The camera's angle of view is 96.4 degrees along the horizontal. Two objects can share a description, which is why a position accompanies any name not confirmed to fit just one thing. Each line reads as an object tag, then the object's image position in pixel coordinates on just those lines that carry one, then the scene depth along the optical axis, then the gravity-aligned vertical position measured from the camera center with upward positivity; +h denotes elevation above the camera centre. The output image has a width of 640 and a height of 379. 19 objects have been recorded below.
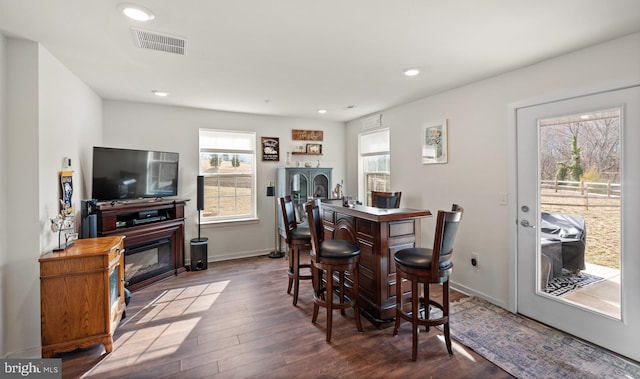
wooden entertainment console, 3.29 -0.44
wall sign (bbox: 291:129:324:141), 5.38 +1.03
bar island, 2.58 -0.54
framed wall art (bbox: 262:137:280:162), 5.11 +0.72
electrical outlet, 3.31 -0.84
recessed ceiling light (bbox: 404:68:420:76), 2.91 +1.21
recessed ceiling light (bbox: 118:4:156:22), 1.83 +1.17
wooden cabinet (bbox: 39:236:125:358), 2.19 -0.86
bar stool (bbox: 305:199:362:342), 2.47 -0.62
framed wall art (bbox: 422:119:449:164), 3.64 +0.60
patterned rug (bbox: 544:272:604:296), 2.46 -0.86
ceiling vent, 2.18 +1.19
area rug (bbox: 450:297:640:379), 2.05 -1.31
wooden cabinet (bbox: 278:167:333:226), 4.90 +0.08
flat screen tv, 3.34 +0.20
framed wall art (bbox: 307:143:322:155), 5.53 +0.78
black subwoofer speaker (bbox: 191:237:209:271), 4.29 -1.00
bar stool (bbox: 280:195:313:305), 3.14 -0.56
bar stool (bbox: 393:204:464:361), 2.08 -0.60
